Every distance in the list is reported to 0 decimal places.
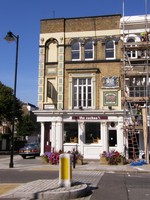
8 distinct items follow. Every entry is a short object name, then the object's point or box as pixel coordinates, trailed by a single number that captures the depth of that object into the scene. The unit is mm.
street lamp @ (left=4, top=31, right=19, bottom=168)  20375
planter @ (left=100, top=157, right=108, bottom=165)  22062
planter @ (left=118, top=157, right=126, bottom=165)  21859
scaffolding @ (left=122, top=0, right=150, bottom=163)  23781
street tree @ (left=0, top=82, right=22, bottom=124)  38500
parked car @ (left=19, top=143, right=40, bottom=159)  29373
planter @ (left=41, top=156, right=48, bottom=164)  22520
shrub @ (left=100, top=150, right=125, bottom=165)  21875
